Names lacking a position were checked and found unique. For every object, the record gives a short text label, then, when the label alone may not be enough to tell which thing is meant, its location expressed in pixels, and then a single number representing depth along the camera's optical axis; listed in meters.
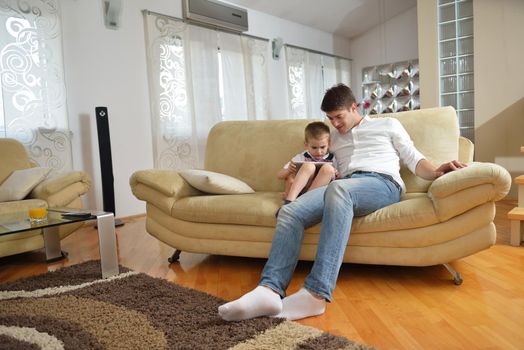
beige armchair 2.54
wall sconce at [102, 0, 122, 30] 3.84
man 1.55
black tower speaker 3.64
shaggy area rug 1.37
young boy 2.06
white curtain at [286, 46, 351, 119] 5.91
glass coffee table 2.04
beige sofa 1.78
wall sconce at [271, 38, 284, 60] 5.61
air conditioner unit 4.48
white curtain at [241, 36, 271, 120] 5.18
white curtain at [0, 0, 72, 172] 3.29
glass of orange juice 2.16
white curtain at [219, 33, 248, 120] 4.92
